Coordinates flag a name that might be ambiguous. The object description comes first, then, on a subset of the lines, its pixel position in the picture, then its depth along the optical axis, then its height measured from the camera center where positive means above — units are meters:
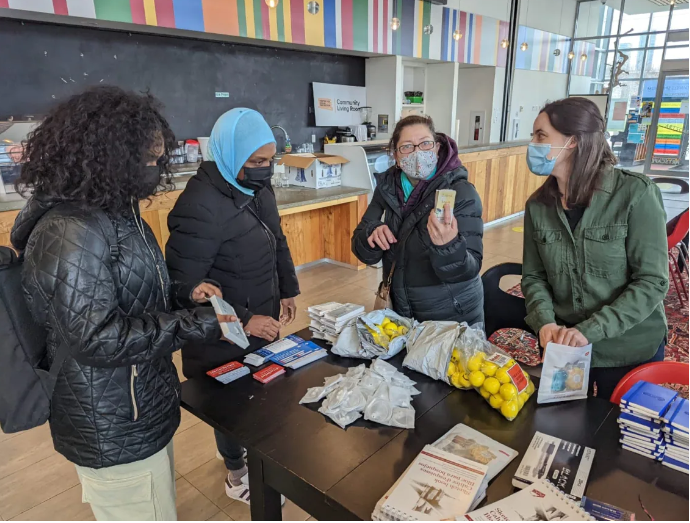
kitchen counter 4.27 -1.14
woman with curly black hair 1.07 -0.42
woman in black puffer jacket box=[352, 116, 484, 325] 1.87 -0.49
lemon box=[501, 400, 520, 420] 1.28 -0.79
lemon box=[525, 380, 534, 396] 1.37 -0.80
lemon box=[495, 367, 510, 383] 1.33 -0.73
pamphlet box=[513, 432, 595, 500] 1.04 -0.81
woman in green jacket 1.48 -0.47
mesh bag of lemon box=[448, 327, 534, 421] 1.31 -0.75
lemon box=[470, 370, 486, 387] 1.36 -0.76
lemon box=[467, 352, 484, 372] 1.38 -0.72
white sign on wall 5.47 +0.00
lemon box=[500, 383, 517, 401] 1.30 -0.76
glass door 9.05 -0.52
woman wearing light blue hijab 1.70 -0.43
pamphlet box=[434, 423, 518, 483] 1.11 -0.81
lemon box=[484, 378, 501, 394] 1.33 -0.76
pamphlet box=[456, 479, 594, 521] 0.91 -0.76
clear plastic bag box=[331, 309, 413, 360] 1.62 -0.77
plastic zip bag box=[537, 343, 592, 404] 1.33 -0.74
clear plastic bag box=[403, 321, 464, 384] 1.47 -0.75
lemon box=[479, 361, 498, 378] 1.35 -0.73
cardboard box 4.66 -0.62
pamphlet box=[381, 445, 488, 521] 0.96 -0.78
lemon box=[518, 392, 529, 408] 1.33 -0.80
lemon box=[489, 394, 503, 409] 1.32 -0.79
